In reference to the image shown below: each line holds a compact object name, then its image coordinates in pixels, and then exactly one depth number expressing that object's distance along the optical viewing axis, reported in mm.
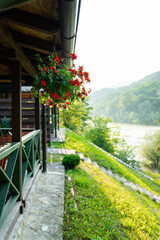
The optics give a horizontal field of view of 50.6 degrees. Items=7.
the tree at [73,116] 18041
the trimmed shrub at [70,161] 4656
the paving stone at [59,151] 6195
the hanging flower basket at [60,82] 2137
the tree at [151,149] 21594
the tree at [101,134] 16156
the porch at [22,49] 1560
